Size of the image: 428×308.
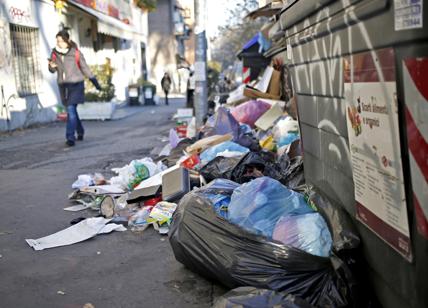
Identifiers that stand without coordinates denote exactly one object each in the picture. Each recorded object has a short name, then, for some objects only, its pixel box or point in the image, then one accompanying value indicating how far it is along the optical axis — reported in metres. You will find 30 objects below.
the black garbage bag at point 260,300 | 2.20
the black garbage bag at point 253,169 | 4.45
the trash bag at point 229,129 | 5.95
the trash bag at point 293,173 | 4.02
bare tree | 25.83
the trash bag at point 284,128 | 5.82
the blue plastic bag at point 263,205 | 2.82
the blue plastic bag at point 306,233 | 2.55
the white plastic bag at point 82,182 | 5.59
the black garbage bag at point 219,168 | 4.50
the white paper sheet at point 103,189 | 5.23
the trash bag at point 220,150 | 5.29
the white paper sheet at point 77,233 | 3.94
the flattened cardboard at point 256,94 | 8.52
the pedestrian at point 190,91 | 14.31
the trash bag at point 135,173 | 5.52
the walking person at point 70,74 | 8.95
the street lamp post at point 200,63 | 9.32
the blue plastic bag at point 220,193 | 3.10
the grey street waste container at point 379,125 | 1.62
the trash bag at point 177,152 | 6.29
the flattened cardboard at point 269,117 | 6.75
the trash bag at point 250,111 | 7.36
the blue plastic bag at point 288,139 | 5.46
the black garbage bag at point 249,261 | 2.45
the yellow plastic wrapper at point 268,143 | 5.82
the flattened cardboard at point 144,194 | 4.77
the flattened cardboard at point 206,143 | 5.80
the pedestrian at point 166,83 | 25.02
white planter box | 15.04
